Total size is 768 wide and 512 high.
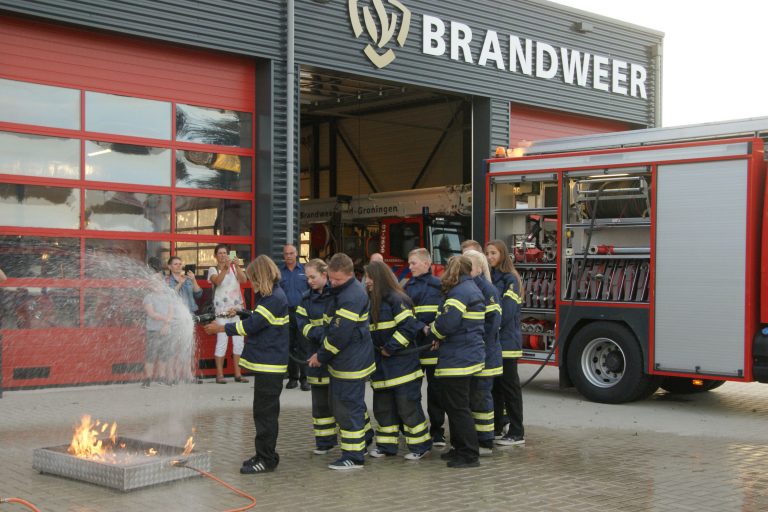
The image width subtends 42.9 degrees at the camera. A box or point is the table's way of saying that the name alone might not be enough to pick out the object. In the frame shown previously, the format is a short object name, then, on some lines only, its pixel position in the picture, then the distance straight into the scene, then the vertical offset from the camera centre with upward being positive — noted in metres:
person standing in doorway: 12.62 -0.54
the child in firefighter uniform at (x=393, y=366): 8.00 -1.00
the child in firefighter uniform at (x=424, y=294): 8.38 -0.42
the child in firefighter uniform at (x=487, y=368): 8.39 -1.06
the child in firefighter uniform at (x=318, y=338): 8.14 -0.78
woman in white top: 13.27 -0.70
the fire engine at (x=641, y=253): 10.74 -0.06
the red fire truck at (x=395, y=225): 19.73 +0.44
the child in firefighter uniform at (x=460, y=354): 7.86 -0.88
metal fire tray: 6.86 -1.63
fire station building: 12.37 +1.87
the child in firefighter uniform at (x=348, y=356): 7.63 -0.88
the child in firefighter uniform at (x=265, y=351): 7.59 -0.83
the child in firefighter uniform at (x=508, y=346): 8.95 -0.91
